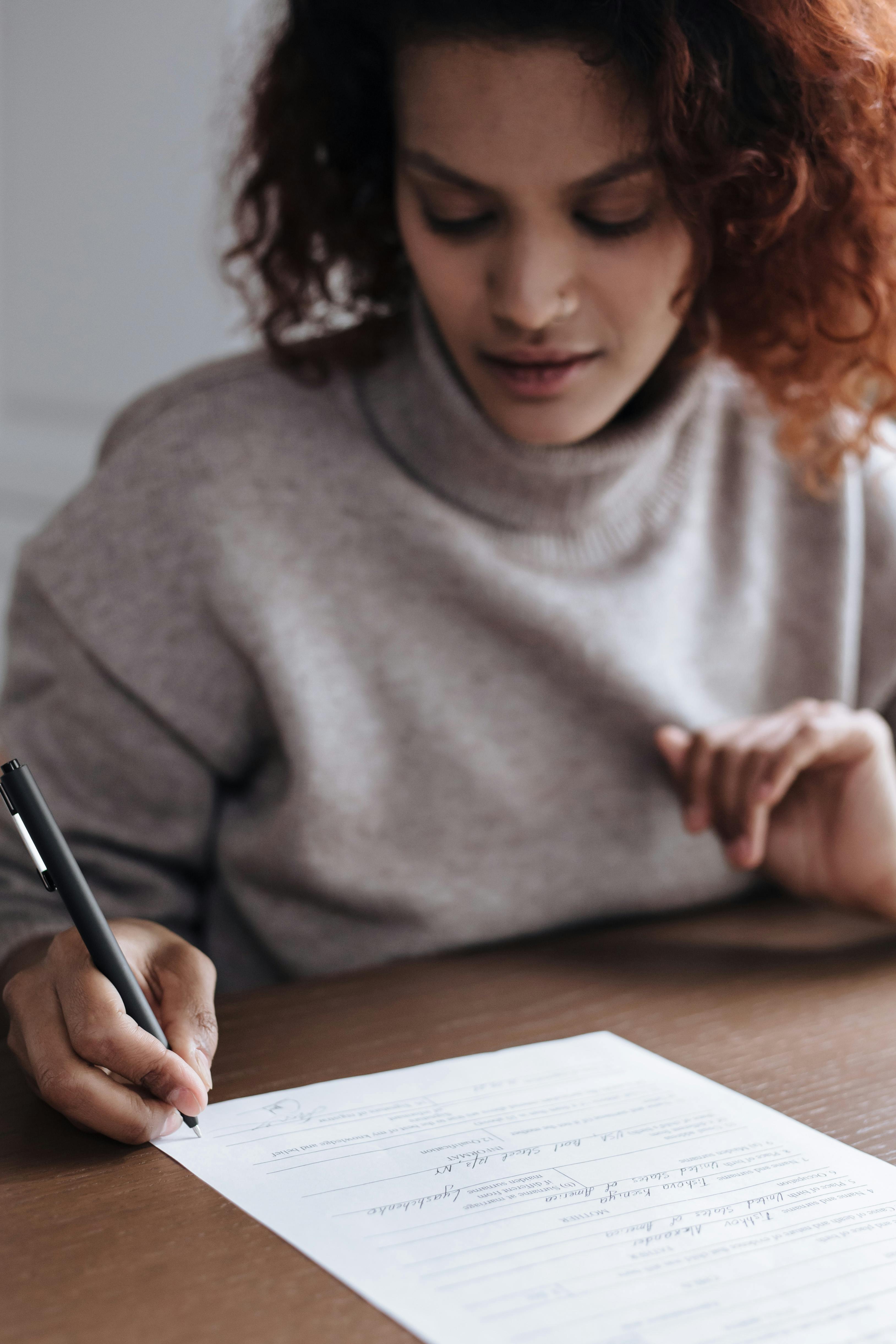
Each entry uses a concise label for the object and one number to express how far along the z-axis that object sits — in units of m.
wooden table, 0.43
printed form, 0.42
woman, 0.76
